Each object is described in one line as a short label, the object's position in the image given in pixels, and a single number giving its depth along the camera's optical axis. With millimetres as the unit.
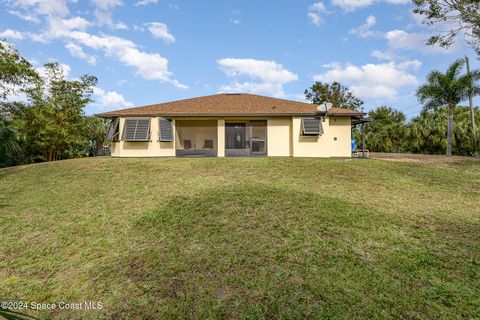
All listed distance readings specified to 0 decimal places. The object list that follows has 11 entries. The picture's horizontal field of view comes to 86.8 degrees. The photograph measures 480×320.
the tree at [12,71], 12312
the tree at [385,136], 28358
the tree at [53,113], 17734
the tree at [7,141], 15370
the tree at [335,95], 38719
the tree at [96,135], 24247
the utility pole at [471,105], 17812
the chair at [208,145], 17531
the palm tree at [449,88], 17672
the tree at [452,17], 14773
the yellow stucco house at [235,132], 16453
